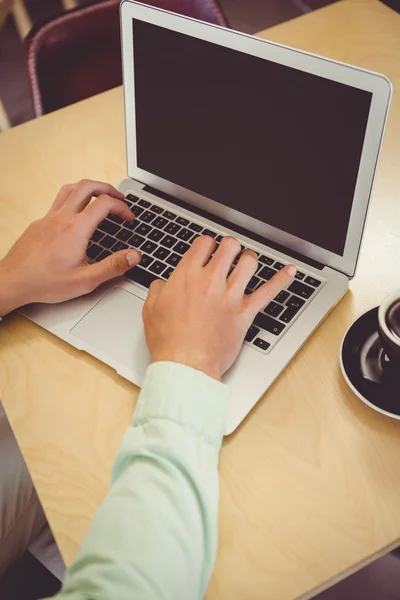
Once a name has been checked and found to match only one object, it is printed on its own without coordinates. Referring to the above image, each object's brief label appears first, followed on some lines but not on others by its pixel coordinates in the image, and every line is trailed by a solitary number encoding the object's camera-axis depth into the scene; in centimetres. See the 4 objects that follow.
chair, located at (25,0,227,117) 109
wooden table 57
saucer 65
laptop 66
